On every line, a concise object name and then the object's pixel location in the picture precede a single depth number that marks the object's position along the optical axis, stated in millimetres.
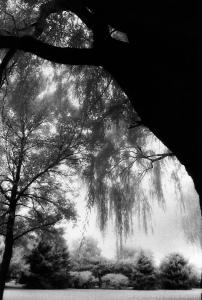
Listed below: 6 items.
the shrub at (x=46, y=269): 14016
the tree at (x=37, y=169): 8414
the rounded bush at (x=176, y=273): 13586
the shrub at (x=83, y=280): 14797
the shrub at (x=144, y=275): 13828
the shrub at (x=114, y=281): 14367
